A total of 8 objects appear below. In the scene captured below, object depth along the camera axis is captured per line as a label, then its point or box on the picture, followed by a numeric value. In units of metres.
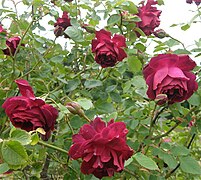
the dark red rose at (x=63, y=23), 1.29
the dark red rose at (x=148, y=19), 1.22
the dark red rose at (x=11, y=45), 1.19
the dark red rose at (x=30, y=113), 0.77
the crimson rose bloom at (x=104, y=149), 0.72
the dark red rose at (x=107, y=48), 0.99
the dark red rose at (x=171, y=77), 0.81
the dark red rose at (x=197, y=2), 1.24
